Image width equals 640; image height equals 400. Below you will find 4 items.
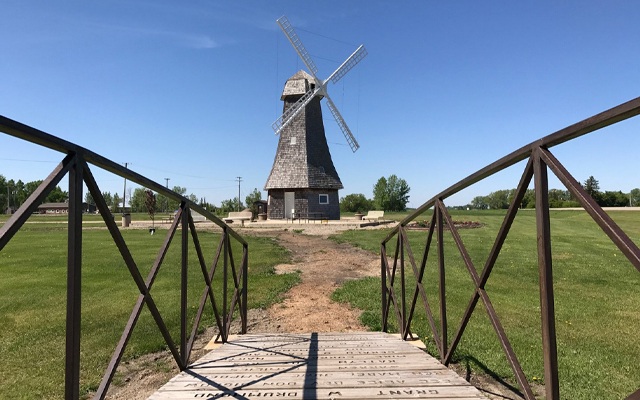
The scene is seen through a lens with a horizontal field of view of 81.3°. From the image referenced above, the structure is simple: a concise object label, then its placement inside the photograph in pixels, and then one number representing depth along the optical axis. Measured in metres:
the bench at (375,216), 32.03
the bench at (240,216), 32.16
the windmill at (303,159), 29.55
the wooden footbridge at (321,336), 1.54
